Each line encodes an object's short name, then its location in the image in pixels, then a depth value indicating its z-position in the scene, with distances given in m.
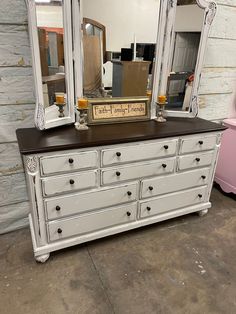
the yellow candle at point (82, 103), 1.58
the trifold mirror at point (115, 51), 1.46
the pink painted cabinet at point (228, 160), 2.33
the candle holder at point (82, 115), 1.59
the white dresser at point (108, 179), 1.44
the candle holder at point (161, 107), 1.86
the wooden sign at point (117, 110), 1.72
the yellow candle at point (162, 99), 1.86
